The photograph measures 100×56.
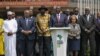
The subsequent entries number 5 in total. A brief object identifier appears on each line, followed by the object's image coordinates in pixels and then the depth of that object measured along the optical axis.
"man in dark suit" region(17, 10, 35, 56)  18.39
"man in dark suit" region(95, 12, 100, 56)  18.94
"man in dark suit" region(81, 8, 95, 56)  18.73
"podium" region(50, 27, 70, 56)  17.34
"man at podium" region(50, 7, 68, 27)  18.24
